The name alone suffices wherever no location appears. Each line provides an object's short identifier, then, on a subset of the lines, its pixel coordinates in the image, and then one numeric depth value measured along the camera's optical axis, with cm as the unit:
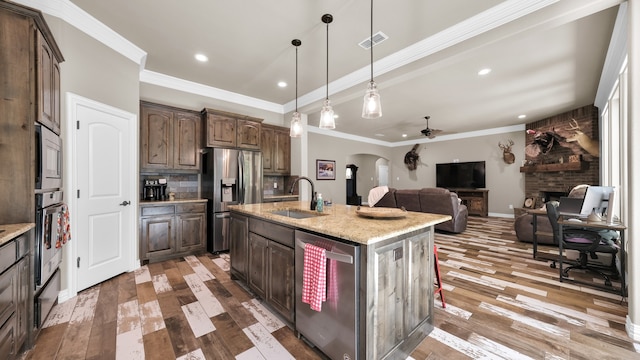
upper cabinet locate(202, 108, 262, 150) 402
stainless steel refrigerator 391
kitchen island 138
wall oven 181
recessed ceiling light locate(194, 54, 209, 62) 330
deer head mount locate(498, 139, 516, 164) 727
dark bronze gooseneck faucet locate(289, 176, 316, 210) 249
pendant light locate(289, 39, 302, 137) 281
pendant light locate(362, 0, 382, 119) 212
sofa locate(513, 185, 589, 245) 392
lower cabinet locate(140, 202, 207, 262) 340
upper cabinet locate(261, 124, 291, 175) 504
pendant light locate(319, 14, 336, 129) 240
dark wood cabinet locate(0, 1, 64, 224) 164
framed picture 791
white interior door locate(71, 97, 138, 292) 256
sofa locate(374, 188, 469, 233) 506
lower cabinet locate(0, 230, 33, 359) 138
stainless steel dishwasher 140
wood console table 764
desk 239
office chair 271
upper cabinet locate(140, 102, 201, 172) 359
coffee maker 384
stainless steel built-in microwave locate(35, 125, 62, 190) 181
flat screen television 791
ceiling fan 627
